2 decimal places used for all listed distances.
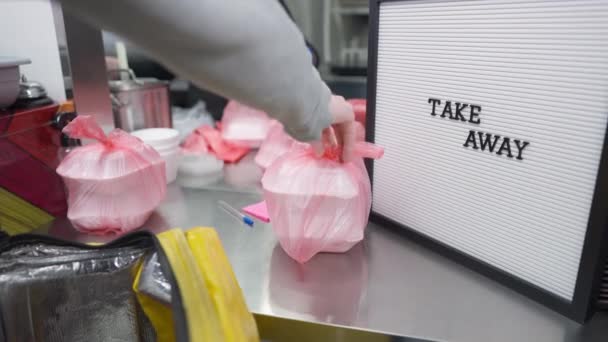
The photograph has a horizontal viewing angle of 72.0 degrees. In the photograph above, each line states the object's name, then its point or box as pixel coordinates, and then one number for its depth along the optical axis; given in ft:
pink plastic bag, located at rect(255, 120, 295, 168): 3.67
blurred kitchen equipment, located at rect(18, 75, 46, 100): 2.90
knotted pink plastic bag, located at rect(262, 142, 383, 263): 2.39
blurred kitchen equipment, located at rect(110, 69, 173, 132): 3.80
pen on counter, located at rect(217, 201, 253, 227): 2.96
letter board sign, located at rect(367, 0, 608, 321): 1.81
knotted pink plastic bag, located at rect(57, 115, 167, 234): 2.70
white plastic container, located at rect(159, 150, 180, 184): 3.58
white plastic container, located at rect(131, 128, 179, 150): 3.48
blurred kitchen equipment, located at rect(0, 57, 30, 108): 2.60
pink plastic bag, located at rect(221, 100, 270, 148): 4.38
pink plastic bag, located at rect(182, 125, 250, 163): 4.29
